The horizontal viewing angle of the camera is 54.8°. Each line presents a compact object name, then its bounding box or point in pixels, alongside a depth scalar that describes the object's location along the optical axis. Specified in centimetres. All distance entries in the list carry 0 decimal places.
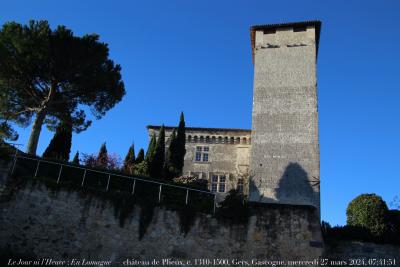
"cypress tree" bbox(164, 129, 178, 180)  2665
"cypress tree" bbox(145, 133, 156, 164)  2567
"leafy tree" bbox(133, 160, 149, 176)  2475
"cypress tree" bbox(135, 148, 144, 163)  3058
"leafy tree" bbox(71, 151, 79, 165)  2982
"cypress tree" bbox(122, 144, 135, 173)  2705
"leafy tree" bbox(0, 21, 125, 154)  2069
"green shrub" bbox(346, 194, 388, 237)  1745
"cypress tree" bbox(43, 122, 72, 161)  2593
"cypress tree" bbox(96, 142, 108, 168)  2535
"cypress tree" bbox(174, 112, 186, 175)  2808
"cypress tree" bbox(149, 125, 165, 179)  2529
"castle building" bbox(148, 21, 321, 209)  2261
